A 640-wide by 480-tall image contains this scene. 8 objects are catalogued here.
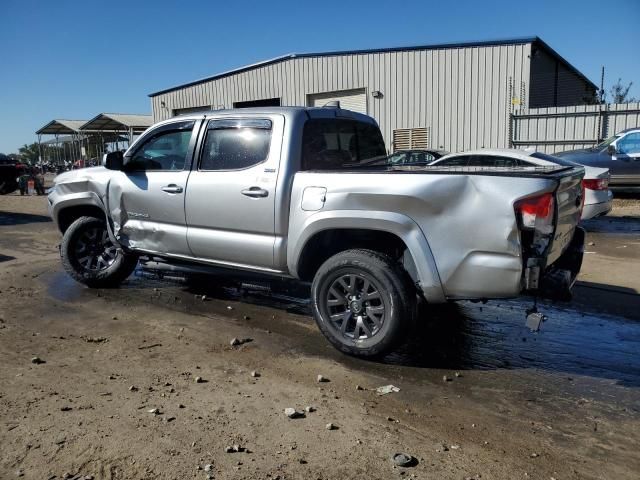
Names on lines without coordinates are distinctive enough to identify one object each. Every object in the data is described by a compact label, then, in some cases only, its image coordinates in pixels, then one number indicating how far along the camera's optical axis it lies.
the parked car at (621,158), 14.08
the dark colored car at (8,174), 21.73
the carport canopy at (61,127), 38.47
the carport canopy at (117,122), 35.22
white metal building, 19.44
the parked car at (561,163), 9.95
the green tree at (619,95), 34.72
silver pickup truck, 3.77
